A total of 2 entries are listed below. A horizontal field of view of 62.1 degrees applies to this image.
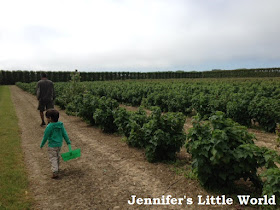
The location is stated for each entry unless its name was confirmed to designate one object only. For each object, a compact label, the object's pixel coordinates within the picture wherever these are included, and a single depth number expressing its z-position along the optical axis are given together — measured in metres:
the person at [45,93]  10.26
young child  5.42
